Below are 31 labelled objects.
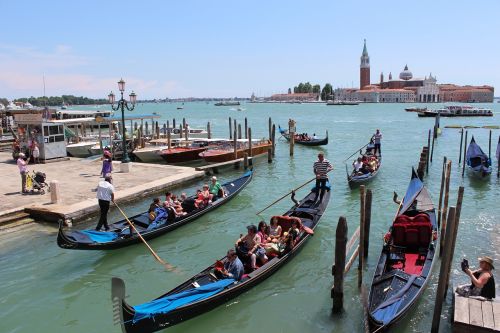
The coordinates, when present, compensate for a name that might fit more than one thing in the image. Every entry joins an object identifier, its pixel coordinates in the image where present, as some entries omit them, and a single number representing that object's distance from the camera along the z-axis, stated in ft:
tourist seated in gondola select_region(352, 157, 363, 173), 53.64
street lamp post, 50.52
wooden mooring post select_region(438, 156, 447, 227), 32.40
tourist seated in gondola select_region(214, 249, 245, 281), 22.97
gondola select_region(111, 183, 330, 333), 17.17
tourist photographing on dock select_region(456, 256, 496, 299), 18.78
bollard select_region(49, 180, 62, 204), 35.81
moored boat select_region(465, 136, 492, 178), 56.70
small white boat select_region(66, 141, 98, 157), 70.54
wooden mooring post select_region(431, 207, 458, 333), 18.20
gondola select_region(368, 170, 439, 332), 19.29
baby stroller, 39.85
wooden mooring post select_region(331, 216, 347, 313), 20.66
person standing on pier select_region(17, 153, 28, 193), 39.04
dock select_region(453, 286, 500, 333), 15.98
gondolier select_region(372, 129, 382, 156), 69.46
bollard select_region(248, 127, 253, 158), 70.32
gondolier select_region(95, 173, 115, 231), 29.76
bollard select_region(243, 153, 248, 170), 64.69
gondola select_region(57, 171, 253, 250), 25.80
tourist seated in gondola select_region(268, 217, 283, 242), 28.14
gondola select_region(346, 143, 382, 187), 50.16
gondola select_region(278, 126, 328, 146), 93.49
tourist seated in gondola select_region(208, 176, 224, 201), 39.86
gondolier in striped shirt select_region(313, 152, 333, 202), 37.60
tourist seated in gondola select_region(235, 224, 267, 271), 24.70
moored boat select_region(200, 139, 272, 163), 64.69
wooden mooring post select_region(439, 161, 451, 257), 25.07
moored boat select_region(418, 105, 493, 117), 220.76
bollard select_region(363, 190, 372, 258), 26.04
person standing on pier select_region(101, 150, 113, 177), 40.66
